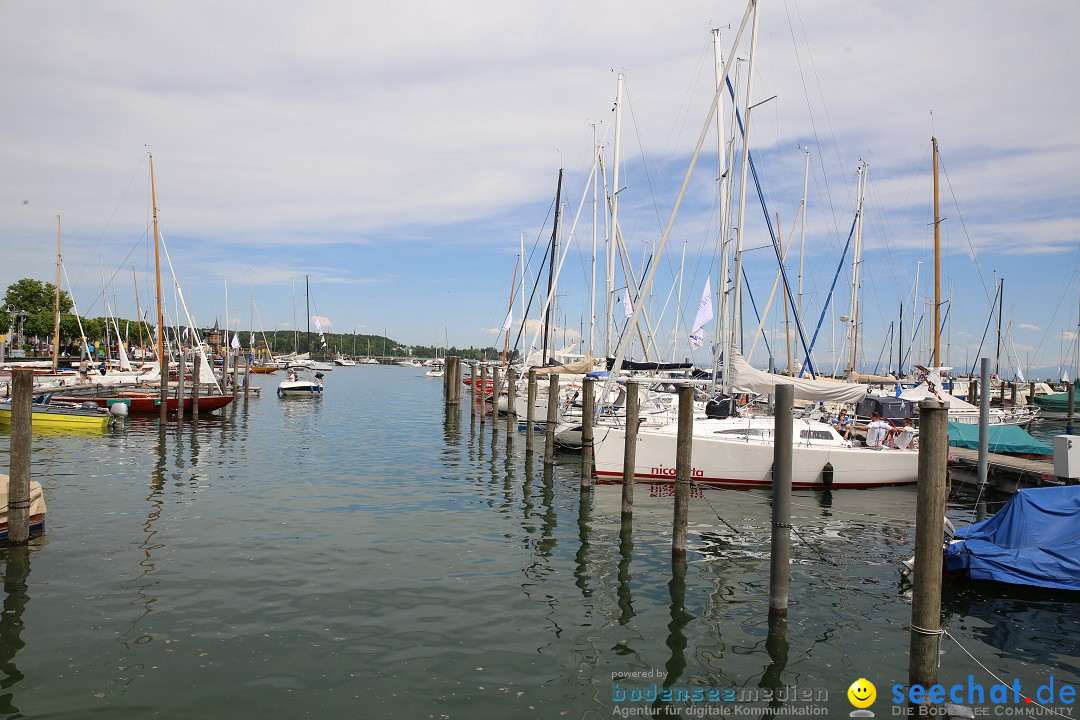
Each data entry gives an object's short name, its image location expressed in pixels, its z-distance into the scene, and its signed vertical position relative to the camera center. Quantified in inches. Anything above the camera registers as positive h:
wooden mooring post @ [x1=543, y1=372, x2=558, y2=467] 917.1 -90.8
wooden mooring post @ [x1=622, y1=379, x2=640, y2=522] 663.8 -92.6
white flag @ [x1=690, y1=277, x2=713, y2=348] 1151.0 +74.8
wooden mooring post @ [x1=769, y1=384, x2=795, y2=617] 403.2 -76.0
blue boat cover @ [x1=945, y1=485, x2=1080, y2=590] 468.4 -127.7
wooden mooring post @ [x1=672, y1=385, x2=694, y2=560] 534.9 -90.5
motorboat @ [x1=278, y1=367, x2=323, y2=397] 2499.3 -162.2
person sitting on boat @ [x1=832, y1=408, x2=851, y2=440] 1107.1 -106.2
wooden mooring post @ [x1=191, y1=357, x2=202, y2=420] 1385.5 -100.8
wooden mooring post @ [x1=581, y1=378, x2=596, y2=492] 812.0 -96.2
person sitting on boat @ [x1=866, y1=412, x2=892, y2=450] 944.9 -101.0
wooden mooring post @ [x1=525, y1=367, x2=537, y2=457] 1061.3 -123.2
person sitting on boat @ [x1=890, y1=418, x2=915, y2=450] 950.4 -105.2
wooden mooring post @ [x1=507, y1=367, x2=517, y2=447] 1310.3 -79.9
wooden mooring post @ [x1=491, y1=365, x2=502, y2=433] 1352.6 -103.0
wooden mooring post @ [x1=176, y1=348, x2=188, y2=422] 1305.4 -100.7
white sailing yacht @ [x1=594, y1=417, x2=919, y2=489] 861.8 -127.8
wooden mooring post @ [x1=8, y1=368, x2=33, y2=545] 518.6 -97.0
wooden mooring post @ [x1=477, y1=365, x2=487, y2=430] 1626.5 -75.0
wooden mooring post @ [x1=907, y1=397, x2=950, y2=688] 295.7 -79.8
